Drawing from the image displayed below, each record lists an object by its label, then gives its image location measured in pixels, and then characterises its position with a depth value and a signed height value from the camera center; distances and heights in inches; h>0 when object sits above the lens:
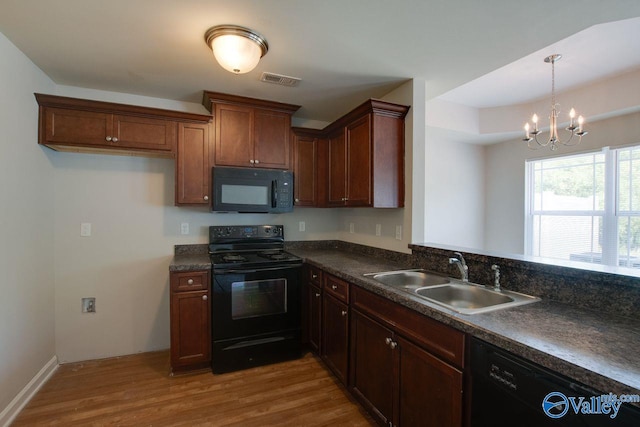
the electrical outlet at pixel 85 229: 106.5 -6.8
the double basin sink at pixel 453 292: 60.1 -18.9
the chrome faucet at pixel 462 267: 73.7 -13.9
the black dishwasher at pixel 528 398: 33.1 -23.9
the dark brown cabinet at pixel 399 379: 52.8 -35.6
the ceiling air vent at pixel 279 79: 94.0 +43.3
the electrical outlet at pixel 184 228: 117.9 -7.0
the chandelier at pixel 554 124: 109.1 +37.8
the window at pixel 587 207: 133.9 +2.3
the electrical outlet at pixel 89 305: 107.2 -34.6
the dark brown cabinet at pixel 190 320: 95.3 -36.0
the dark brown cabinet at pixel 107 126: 93.1 +28.1
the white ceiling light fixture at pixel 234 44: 70.3 +40.8
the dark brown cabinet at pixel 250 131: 109.3 +30.8
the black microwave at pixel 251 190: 107.8 +7.9
